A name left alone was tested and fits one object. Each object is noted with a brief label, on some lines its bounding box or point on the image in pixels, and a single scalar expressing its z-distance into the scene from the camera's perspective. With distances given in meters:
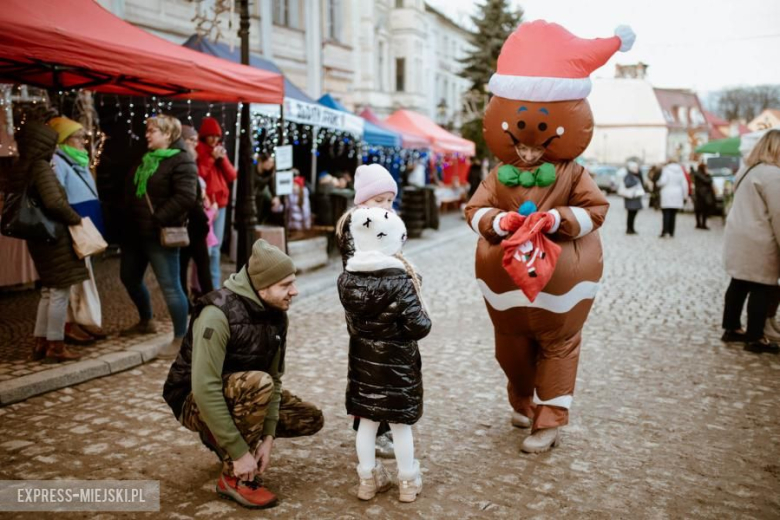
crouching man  3.06
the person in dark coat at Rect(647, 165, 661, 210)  24.39
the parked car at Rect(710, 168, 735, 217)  17.65
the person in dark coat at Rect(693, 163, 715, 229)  17.44
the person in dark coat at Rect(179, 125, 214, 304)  6.22
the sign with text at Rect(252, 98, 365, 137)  10.29
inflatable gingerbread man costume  3.81
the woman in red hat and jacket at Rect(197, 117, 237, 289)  7.36
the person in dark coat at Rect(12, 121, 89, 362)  5.09
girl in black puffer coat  3.17
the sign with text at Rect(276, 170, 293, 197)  9.20
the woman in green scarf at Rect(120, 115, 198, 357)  5.65
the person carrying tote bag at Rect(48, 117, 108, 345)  5.57
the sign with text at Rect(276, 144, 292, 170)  9.09
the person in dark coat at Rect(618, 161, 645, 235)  16.05
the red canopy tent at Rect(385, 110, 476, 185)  18.97
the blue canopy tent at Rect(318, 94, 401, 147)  14.02
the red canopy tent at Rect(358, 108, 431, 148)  16.85
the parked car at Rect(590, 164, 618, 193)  36.38
